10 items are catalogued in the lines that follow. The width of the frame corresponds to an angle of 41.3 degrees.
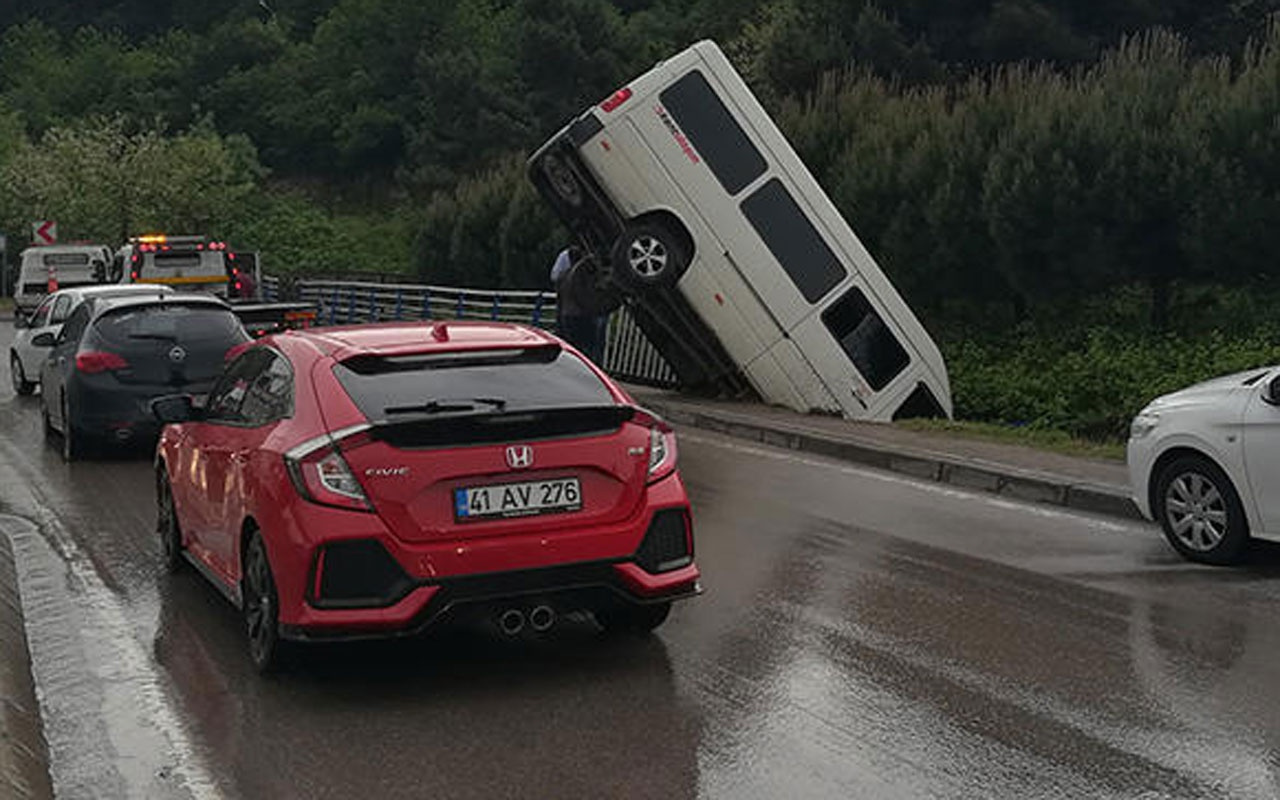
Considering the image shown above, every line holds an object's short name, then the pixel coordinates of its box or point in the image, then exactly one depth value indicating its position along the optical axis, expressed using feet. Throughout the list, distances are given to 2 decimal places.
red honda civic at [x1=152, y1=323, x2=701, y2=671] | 21.44
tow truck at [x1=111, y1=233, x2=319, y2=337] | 95.81
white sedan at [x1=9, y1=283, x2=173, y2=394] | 70.28
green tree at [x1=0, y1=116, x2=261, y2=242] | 210.79
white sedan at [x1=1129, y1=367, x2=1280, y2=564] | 29.45
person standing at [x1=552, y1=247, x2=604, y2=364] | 63.87
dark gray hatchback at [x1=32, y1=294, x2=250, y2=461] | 48.73
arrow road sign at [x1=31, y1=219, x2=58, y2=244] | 165.37
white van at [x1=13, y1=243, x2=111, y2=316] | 138.21
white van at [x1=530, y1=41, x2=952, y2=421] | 56.24
